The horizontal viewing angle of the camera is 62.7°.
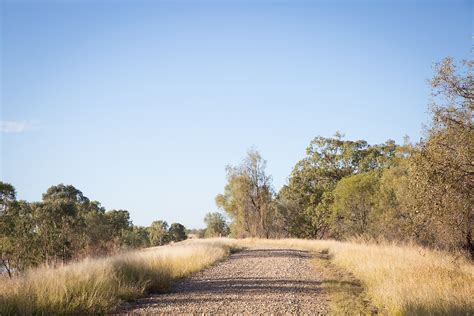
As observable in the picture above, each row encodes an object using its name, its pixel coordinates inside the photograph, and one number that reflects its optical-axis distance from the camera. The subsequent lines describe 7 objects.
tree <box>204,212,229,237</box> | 99.25
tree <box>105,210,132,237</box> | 53.75
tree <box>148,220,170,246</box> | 92.23
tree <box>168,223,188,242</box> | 114.82
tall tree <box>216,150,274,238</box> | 53.34
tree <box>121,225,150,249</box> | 88.94
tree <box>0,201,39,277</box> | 22.94
